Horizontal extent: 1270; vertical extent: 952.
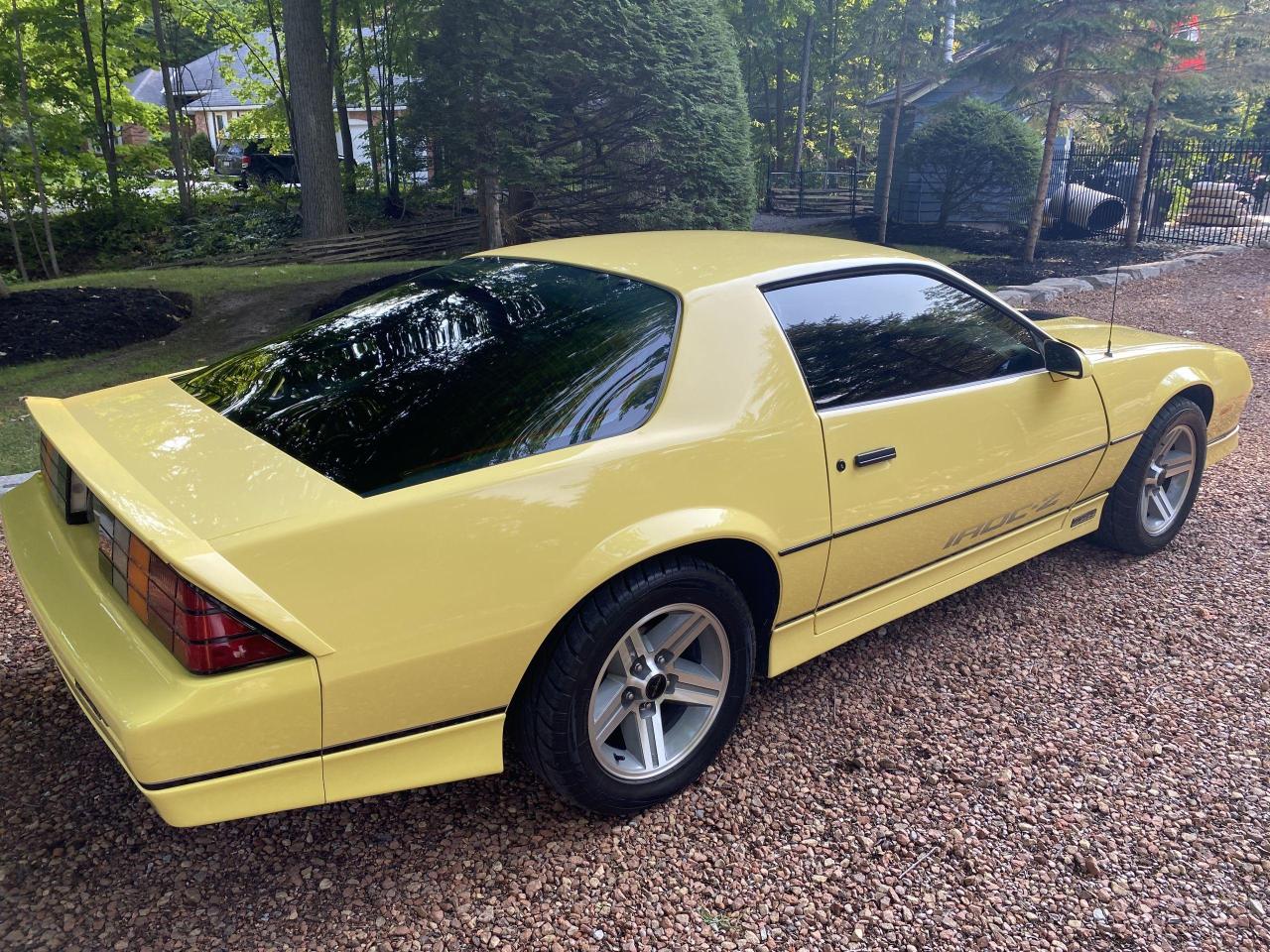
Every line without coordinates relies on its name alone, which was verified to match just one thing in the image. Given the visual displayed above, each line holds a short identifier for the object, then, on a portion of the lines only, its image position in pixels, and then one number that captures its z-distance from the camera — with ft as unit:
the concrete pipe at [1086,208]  53.52
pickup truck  74.33
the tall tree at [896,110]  48.57
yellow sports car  6.29
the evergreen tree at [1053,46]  36.86
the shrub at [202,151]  80.66
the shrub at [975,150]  49.78
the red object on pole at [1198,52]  39.86
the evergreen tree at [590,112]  26.99
